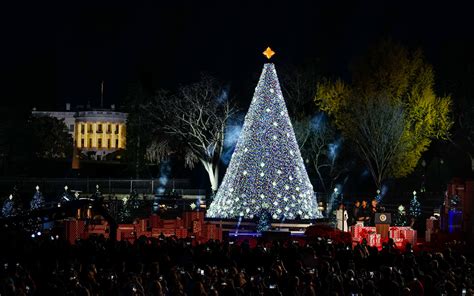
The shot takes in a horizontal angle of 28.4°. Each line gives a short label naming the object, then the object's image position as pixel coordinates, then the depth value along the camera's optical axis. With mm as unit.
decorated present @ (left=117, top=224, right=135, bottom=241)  36216
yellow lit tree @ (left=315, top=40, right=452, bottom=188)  61844
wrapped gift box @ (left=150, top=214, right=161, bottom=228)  39375
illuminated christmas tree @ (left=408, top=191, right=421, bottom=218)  46906
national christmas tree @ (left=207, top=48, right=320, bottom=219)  41344
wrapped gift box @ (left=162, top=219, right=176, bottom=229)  39547
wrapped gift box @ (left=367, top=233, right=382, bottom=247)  36406
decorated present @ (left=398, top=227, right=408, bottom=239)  38078
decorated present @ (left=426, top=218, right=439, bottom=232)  38709
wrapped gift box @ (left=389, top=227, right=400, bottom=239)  38000
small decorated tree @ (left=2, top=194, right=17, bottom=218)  42959
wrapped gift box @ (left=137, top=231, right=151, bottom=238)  37125
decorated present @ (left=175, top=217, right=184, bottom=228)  39450
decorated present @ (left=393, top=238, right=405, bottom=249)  36856
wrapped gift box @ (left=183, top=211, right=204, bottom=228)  39719
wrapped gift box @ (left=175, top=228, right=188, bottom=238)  37094
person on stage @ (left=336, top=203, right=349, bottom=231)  40875
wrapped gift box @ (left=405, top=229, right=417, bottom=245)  37750
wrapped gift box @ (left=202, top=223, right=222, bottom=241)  36500
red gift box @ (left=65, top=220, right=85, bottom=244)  34250
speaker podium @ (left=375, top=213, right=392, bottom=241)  37406
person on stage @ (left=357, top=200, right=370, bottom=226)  45941
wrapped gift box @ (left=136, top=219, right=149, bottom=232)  37594
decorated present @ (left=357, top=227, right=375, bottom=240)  38031
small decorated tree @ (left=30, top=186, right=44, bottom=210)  46812
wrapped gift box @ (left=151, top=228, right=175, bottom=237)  37875
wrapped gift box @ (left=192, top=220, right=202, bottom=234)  37594
